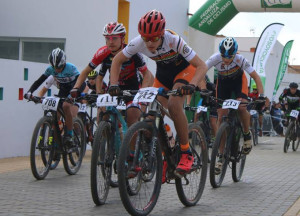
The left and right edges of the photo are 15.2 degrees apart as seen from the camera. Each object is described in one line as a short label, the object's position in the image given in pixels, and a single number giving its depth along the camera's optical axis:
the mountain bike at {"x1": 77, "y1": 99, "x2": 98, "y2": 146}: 22.19
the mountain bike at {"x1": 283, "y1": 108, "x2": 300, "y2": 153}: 29.09
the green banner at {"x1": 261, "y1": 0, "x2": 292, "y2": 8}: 37.57
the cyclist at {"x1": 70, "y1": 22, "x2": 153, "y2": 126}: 14.10
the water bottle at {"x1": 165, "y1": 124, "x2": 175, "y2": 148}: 11.82
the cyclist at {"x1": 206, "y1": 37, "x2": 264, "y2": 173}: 16.37
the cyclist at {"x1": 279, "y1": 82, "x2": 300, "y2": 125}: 30.06
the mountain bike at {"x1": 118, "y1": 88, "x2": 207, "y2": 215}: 10.03
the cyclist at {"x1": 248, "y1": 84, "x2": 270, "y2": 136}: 35.52
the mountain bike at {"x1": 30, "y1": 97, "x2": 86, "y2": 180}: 15.44
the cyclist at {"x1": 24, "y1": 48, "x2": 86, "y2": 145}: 16.72
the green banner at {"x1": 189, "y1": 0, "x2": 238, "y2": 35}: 39.14
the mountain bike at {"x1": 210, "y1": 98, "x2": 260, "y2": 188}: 14.99
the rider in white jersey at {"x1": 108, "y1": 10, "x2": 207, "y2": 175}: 11.19
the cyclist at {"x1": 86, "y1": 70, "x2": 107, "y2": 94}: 23.23
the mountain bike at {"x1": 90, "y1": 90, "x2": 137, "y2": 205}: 11.30
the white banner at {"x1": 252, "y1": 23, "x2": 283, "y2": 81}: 43.59
